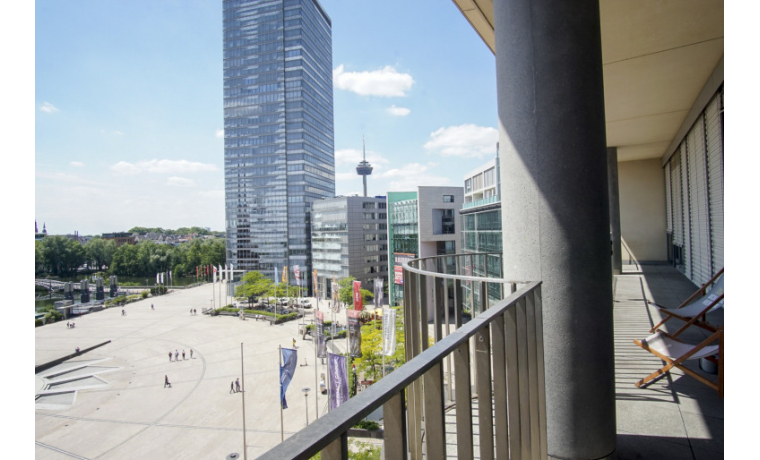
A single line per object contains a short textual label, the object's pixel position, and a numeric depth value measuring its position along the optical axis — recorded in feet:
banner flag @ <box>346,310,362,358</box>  90.58
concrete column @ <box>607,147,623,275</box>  46.36
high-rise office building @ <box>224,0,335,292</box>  264.72
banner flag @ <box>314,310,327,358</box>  95.93
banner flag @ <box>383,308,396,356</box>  59.93
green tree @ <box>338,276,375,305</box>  167.14
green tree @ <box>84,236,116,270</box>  325.21
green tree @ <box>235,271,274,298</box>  181.27
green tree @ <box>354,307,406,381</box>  78.84
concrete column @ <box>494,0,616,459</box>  8.14
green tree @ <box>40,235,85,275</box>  293.64
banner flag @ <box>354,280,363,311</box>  108.77
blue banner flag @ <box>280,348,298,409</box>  57.21
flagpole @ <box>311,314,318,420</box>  73.21
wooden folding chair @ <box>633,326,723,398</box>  12.31
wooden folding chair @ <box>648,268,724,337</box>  17.42
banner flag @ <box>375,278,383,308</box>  105.01
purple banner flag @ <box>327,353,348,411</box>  53.11
